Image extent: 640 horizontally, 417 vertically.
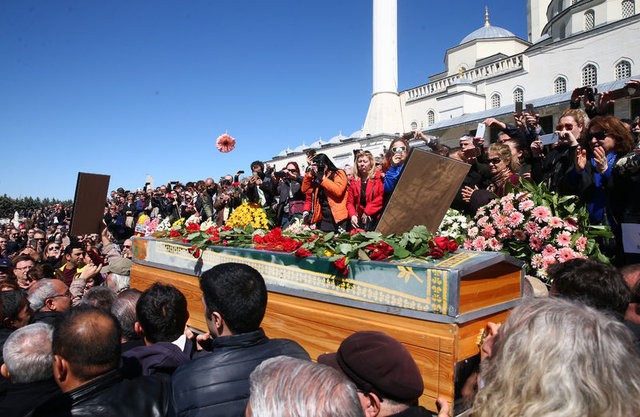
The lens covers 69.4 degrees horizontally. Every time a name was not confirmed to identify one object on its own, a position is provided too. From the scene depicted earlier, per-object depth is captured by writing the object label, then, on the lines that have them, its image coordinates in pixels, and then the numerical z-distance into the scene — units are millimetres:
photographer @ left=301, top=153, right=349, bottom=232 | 6445
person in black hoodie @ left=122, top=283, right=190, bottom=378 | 3068
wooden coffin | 2920
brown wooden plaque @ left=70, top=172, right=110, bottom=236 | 8297
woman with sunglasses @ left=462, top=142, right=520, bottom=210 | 4953
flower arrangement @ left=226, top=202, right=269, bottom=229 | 6493
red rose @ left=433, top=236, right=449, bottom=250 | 3334
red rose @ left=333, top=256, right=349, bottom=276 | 3496
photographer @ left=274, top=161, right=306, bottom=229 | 8320
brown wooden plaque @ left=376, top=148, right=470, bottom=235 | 3934
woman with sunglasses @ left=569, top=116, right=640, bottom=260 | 3811
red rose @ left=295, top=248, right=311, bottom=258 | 3900
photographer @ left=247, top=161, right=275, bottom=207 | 8555
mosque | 26375
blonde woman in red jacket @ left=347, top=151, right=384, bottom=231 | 6031
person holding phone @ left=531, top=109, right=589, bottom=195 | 4324
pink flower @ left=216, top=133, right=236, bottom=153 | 8297
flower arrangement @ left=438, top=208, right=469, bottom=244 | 4609
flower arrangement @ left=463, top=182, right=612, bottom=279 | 3803
